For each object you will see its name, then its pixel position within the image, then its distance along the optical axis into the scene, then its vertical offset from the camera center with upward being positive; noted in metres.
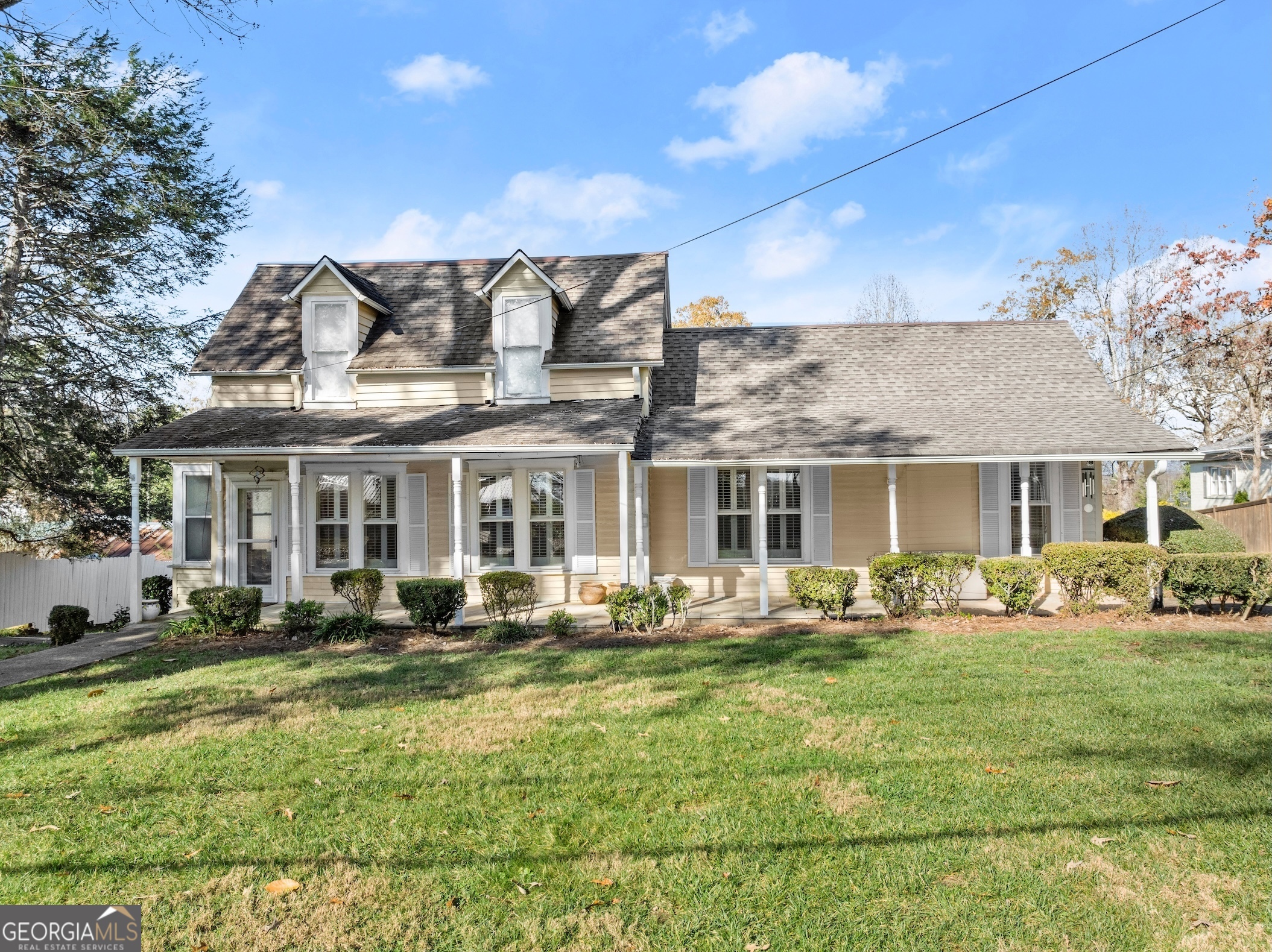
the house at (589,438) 12.13 +1.20
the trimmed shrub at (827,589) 10.91 -1.18
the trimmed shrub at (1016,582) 10.80 -1.12
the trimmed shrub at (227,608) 10.68 -1.24
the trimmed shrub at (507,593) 10.80 -1.13
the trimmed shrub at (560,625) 10.46 -1.57
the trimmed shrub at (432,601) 10.62 -1.20
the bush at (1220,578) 10.18 -1.07
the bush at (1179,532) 13.59 -0.55
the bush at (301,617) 10.54 -1.39
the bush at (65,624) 11.02 -1.48
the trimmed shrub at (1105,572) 10.59 -0.99
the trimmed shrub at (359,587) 11.14 -1.02
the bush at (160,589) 14.67 -1.30
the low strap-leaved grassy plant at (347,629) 10.36 -1.55
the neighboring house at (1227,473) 21.95 +1.12
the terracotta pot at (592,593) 12.88 -1.38
